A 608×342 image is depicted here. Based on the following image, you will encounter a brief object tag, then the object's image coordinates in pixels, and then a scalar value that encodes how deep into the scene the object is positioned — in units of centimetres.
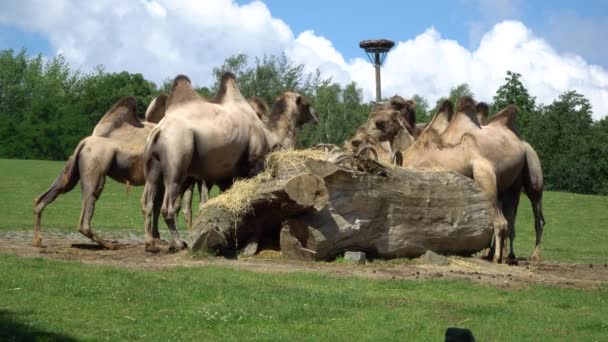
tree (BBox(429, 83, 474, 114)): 10681
